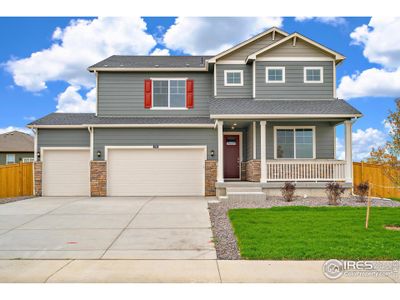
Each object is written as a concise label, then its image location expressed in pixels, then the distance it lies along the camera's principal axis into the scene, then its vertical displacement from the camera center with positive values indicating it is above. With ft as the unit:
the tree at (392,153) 32.07 +0.39
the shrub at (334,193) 42.88 -3.90
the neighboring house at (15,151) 115.24 +2.75
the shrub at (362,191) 45.29 -3.94
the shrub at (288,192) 45.11 -3.95
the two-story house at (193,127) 55.16 +4.71
